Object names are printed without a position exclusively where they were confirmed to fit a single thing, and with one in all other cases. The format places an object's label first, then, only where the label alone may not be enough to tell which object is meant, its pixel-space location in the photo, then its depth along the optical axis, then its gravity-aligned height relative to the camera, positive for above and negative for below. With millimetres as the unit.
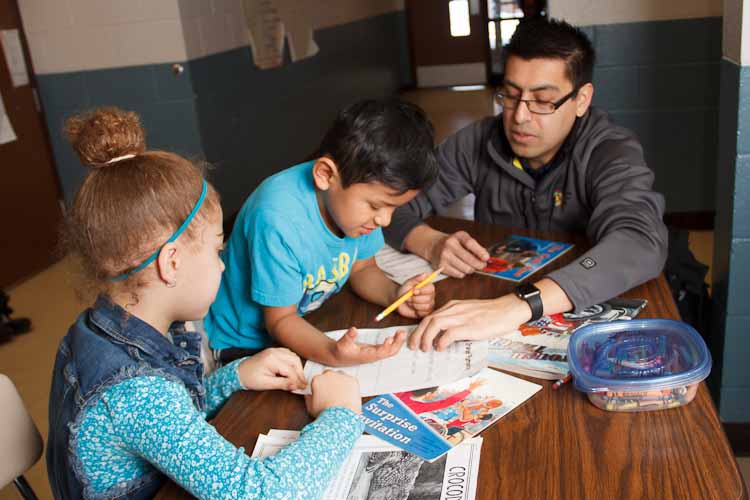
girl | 941 -455
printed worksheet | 1181 -588
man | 1387 -504
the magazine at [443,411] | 1023 -588
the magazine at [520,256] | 1596 -588
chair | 1278 -666
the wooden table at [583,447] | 899 -592
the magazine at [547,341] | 1184 -592
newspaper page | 918 -587
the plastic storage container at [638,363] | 1033 -556
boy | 1390 -393
